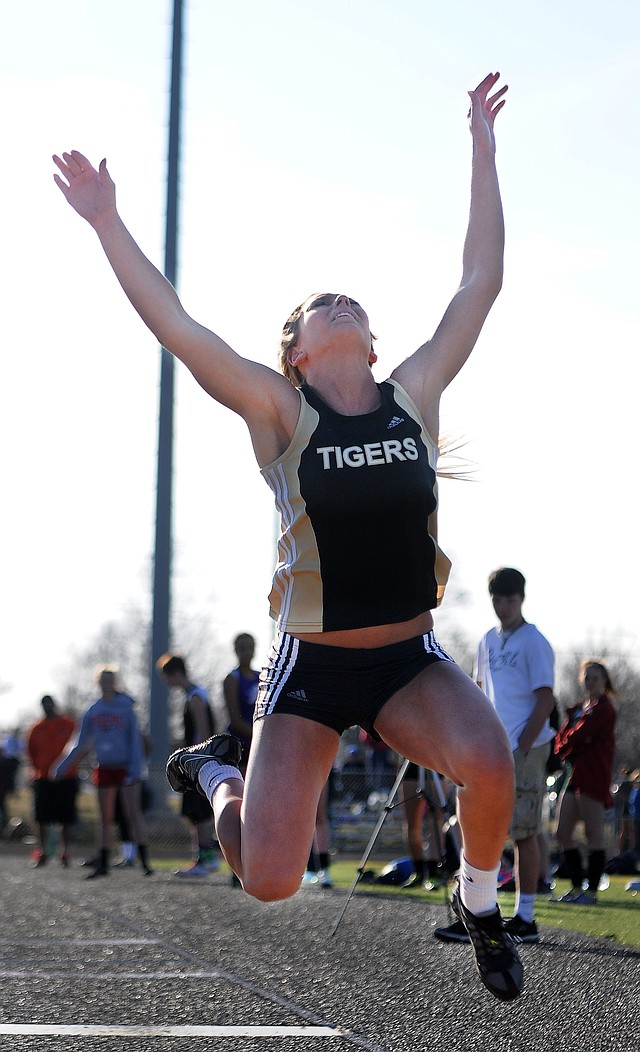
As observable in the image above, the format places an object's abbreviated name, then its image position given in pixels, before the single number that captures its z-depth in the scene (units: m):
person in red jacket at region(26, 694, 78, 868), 16.22
